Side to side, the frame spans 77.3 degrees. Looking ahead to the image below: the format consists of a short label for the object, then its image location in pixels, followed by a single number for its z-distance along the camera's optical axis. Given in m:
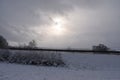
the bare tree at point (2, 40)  17.57
